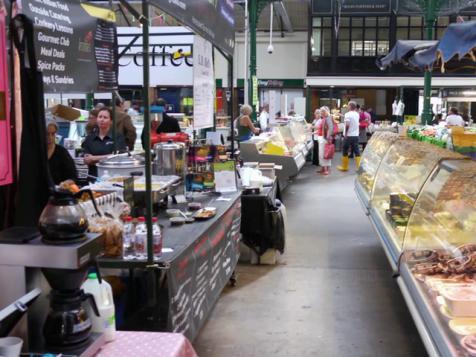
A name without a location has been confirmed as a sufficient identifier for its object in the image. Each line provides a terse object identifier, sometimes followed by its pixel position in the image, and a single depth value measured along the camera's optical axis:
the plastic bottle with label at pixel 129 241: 3.10
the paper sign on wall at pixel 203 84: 4.68
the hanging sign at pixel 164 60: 8.11
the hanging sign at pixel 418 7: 12.86
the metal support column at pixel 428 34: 11.84
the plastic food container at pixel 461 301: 3.19
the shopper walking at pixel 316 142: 15.10
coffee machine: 1.70
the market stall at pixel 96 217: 1.75
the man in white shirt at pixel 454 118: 15.14
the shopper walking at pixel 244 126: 11.04
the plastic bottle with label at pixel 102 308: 2.01
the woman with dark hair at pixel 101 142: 6.18
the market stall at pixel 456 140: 4.90
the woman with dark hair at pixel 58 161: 4.75
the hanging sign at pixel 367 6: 14.78
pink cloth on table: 2.00
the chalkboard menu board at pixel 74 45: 3.76
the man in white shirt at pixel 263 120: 16.34
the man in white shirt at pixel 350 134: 14.78
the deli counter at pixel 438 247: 3.11
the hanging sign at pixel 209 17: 3.12
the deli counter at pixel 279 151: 10.07
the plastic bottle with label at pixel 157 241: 3.10
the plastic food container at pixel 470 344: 2.73
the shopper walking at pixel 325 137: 14.13
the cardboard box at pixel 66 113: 4.27
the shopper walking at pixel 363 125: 18.61
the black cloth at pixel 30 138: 1.92
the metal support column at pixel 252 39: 15.13
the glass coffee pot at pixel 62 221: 1.73
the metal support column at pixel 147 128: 2.86
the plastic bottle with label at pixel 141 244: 3.08
